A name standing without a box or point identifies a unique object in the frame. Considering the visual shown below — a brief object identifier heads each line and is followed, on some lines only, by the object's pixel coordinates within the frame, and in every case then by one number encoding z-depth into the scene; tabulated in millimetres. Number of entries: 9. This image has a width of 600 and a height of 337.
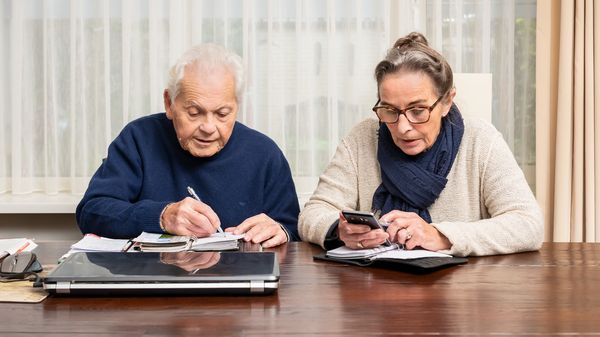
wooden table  1175
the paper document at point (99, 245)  1724
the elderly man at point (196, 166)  2066
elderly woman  1948
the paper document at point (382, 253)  1654
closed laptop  1355
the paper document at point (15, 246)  1771
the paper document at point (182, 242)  1746
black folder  1569
